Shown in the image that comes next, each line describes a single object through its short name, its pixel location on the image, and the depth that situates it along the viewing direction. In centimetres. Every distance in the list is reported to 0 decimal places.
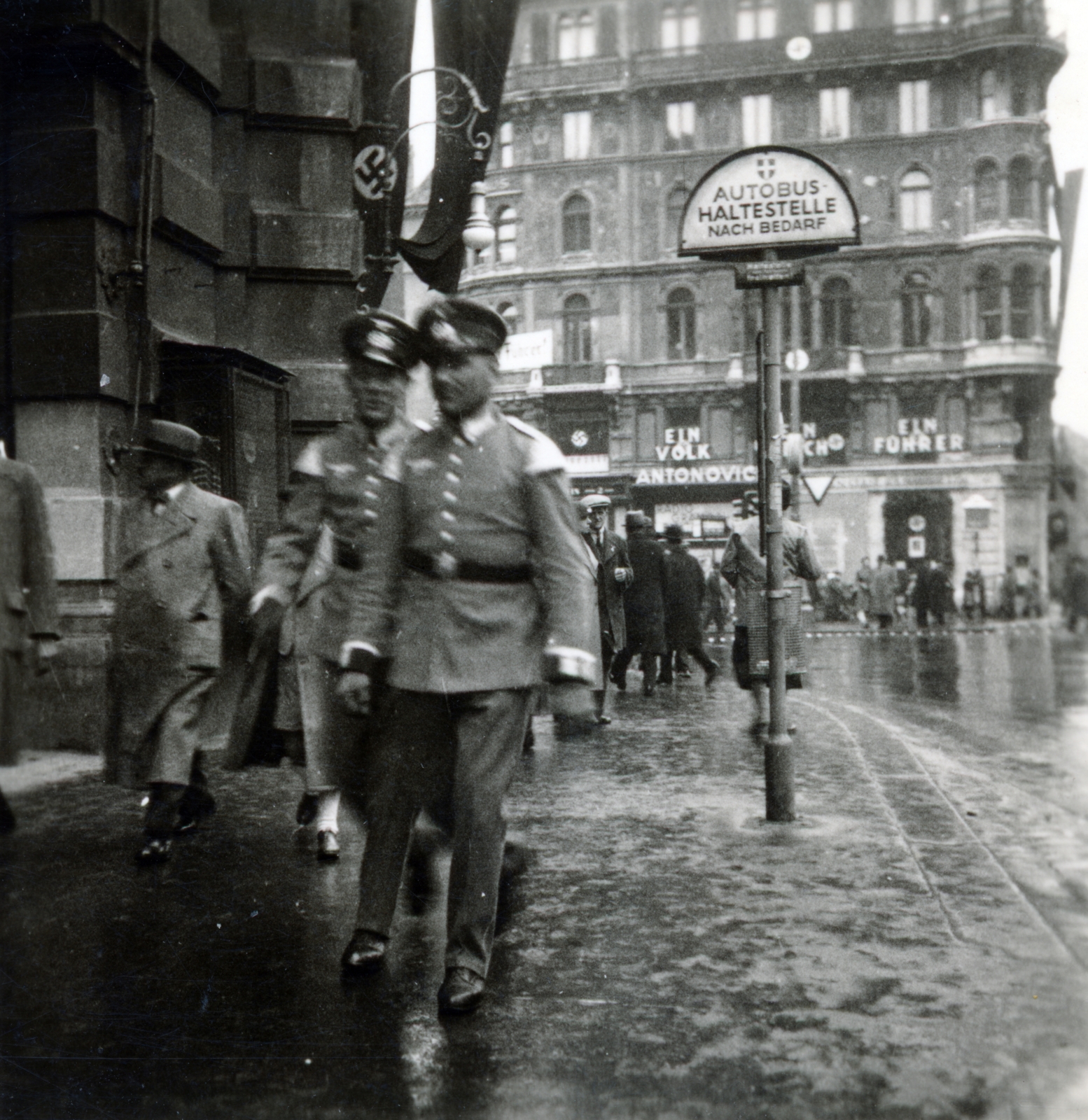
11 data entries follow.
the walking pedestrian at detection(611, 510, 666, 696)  1291
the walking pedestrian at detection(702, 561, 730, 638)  2647
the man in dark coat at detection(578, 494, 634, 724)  1101
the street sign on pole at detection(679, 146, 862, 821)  601
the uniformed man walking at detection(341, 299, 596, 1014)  360
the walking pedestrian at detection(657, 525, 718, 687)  1470
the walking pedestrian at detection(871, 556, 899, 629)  2973
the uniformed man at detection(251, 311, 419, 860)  411
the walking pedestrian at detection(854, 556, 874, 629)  3020
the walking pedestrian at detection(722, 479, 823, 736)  926
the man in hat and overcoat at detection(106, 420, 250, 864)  541
